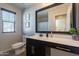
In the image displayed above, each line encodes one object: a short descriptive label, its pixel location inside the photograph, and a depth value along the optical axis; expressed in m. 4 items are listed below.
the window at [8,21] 1.71
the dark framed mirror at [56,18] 1.80
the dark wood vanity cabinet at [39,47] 1.62
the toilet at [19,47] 1.72
